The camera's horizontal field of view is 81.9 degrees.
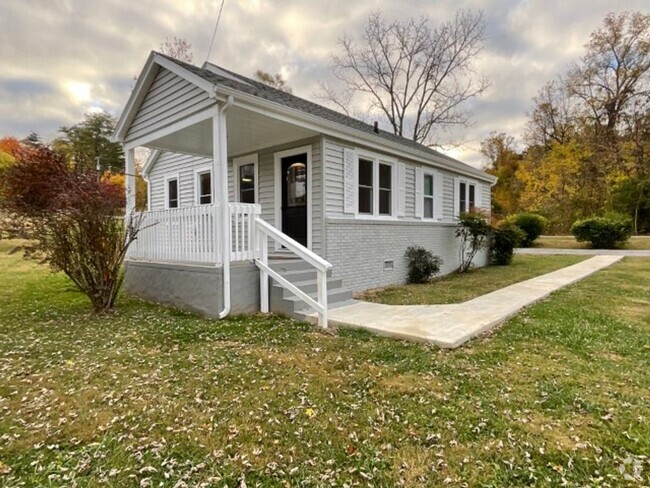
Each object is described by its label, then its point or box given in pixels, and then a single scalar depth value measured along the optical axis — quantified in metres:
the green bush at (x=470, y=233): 11.10
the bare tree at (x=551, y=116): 26.67
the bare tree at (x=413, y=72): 23.30
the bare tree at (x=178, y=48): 22.38
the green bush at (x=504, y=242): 13.05
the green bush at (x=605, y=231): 18.08
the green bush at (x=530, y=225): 20.95
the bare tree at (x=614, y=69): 23.20
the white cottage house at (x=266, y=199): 5.63
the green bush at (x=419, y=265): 9.53
